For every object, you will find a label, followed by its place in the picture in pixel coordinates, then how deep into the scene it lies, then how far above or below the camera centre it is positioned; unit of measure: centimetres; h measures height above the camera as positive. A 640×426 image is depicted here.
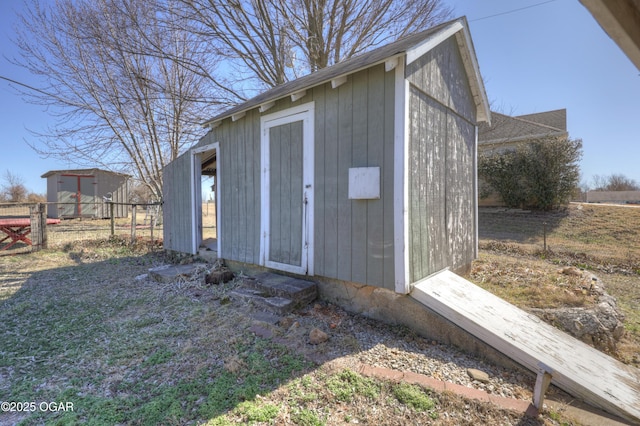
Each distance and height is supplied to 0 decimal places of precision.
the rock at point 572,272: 435 -101
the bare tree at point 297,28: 841 +565
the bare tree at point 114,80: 768 +380
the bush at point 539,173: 1010 +128
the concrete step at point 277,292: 345 -110
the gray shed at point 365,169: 313 +54
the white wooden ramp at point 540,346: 213 -125
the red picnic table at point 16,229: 709 -48
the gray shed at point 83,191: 1496 +108
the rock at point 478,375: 227 -136
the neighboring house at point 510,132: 1217 +354
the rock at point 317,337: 275 -125
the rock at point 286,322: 308 -125
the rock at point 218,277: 459 -110
